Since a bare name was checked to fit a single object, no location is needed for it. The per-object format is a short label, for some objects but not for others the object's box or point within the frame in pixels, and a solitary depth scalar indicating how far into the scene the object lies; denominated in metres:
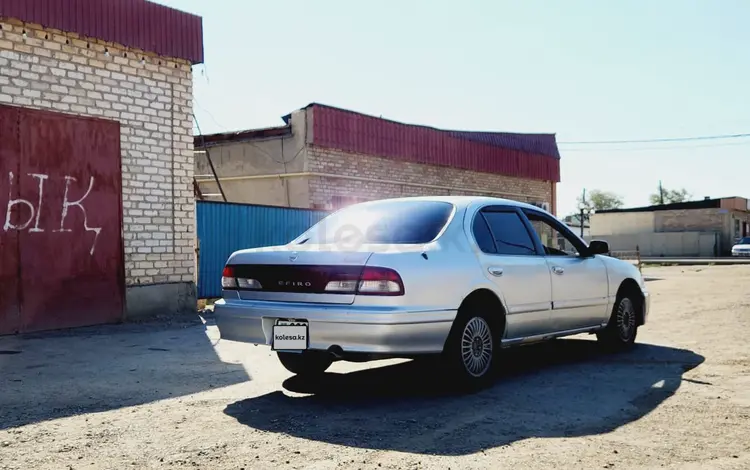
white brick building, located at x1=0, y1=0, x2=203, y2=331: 9.96
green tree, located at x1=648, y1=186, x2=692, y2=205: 105.06
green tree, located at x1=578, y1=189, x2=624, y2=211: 115.25
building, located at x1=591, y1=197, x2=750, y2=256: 53.00
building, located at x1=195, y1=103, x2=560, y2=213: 18.14
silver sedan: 5.13
